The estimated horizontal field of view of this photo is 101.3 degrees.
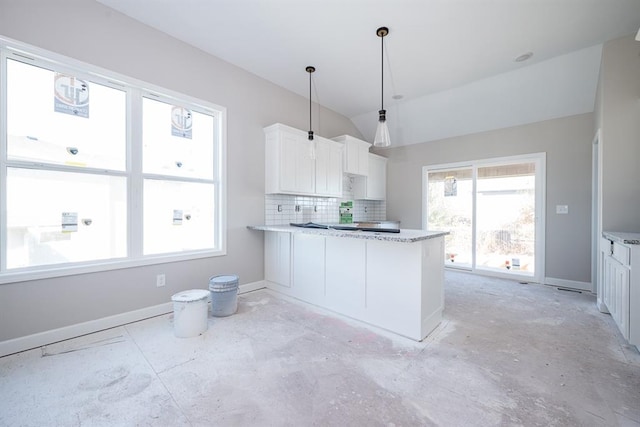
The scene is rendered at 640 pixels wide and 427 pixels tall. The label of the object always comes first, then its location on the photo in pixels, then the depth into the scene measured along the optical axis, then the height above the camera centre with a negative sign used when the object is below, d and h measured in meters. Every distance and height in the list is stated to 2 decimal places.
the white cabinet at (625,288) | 2.11 -0.66
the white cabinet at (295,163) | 3.74 +0.74
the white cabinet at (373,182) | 5.29 +0.61
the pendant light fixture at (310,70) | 3.46 +1.96
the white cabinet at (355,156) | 4.73 +1.05
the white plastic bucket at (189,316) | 2.40 -0.96
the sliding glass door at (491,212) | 4.29 -0.01
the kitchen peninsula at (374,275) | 2.33 -0.66
